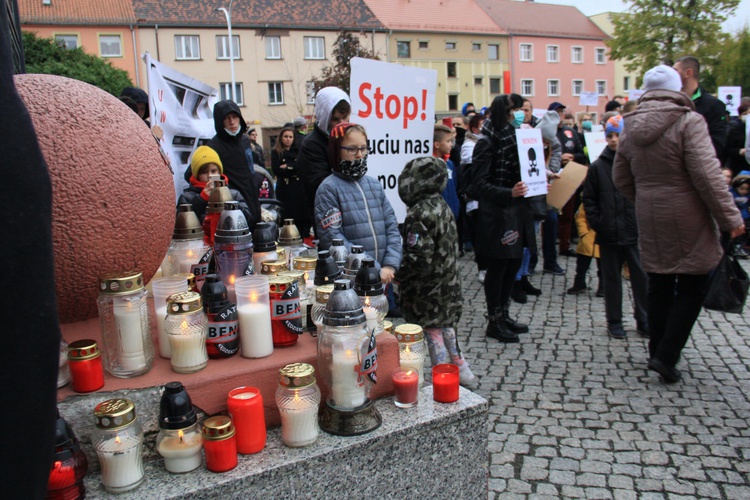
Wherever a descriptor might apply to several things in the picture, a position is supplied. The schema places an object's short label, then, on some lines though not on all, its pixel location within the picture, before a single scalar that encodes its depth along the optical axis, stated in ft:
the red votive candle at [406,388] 7.04
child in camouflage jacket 13.51
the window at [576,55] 186.29
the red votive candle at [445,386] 7.21
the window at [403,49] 160.56
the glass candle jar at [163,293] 6.64
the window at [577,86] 187.73
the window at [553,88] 182.78
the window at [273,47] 139.95
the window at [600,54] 192.18
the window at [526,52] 177.20
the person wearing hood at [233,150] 16.38
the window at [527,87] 179.32
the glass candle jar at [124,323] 6.01
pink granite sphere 6.04
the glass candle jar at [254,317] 6.61
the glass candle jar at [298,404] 6.09
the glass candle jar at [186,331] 6.10
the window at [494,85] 174.91
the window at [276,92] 141.49
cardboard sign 24.17
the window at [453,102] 172.76
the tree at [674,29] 123.95
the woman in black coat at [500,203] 16.98
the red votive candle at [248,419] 5.98
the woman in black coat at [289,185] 24.47
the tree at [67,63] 89.97
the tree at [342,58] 90.94
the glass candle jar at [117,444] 5.43
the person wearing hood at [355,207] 12.24
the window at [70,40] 128.47
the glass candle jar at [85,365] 5.74
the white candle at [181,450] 5.71
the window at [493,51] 173.58
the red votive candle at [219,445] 5.70
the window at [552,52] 181.88
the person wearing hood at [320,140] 15.37
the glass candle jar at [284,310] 6.89
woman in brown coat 12.87
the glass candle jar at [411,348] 7.82
